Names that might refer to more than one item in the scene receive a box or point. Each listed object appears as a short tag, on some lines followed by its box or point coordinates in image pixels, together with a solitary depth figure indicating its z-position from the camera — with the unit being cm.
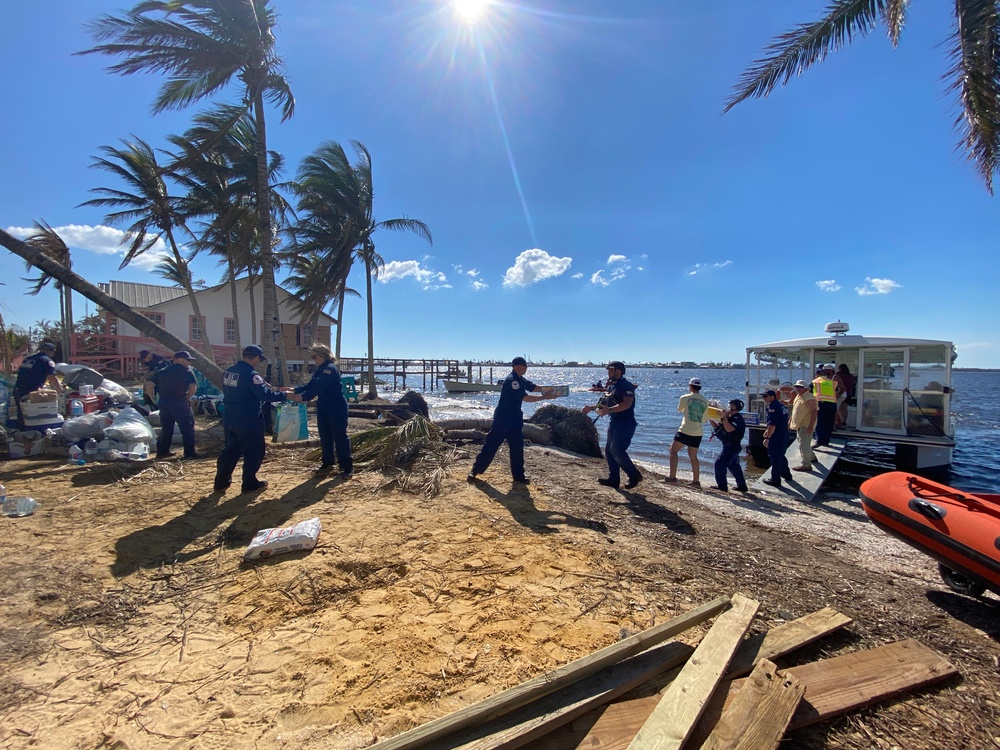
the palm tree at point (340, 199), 1709
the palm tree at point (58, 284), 1398
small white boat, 3688
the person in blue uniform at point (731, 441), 646
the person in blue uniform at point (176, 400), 612
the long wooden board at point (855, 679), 184
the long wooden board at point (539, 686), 160
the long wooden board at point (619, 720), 169
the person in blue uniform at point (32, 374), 644
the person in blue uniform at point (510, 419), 547
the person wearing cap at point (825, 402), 855
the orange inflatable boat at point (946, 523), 279
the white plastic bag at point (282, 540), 326
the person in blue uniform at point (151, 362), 845
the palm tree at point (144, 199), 1630
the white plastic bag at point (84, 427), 591
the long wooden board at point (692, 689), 162
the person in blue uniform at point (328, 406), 529
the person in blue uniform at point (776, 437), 681
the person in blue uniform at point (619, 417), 549
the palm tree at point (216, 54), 878
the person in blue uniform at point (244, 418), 471
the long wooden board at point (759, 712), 163
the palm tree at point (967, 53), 505
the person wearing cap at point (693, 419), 652
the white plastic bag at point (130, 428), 592
